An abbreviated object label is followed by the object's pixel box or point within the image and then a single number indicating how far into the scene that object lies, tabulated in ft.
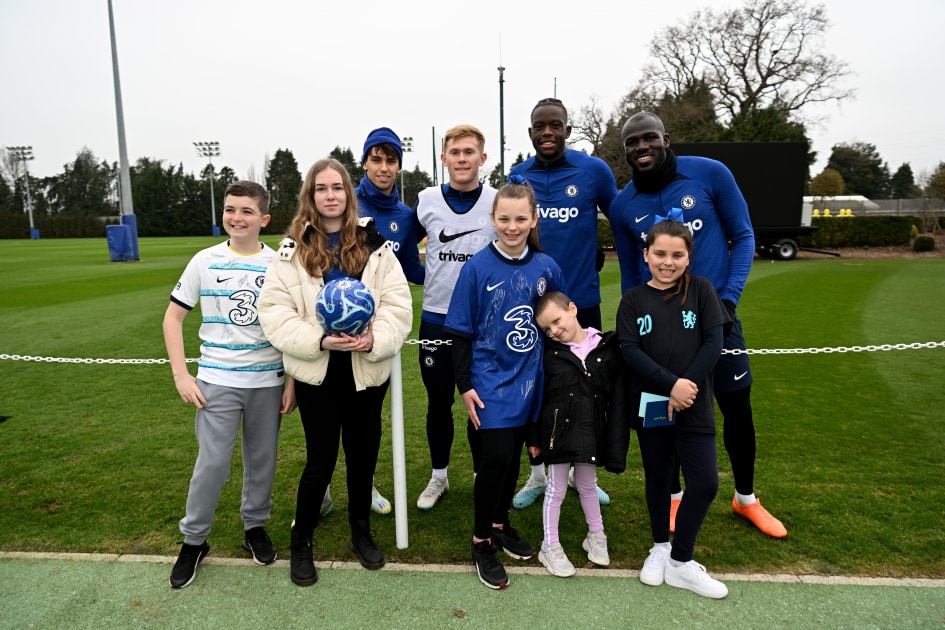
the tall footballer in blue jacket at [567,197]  11.67
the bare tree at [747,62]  122.21
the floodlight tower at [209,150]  210.59
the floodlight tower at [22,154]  238.50
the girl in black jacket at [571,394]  9.55
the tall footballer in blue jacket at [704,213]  10.59
